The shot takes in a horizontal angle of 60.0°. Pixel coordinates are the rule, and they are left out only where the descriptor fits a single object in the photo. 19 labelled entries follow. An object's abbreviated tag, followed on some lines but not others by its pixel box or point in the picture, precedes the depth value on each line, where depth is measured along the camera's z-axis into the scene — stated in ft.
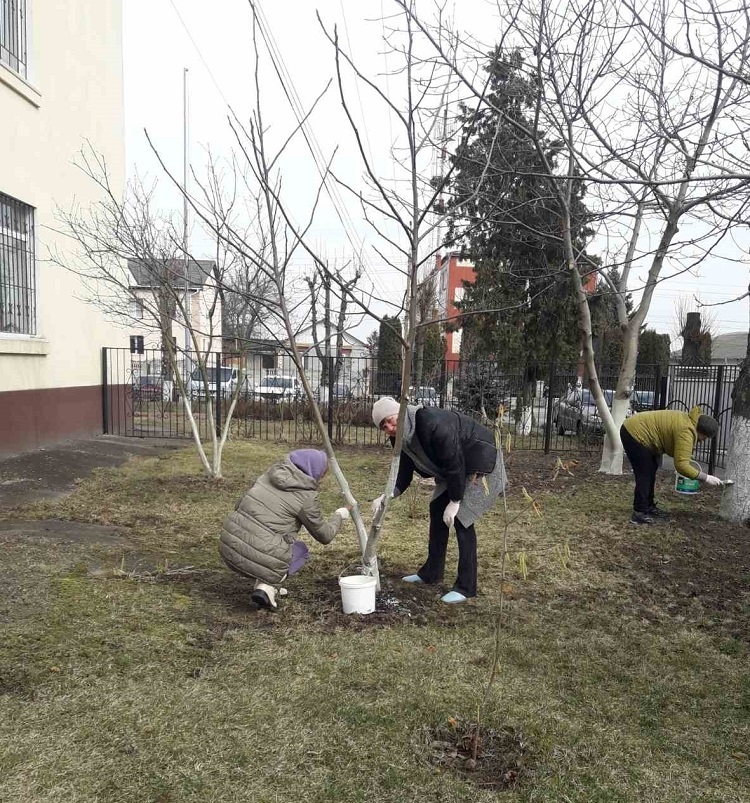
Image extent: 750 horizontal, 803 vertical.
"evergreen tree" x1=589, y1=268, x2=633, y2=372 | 53.65
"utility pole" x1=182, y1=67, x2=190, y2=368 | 69.08
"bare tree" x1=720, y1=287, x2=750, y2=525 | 20.63
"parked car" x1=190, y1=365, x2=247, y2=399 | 38.88
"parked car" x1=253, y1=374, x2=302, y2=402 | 45.58
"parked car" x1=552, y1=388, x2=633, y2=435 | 41.27
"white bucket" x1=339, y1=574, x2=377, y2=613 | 12.13
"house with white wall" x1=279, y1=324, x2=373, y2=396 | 45.52
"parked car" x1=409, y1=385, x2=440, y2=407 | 45.80
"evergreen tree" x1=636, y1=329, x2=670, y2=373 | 100.65
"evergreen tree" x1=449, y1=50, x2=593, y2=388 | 58.75
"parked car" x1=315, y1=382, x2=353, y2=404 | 44.78
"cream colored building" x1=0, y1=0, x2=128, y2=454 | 26.99
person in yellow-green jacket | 19.56
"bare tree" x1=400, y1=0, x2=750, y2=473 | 12.65
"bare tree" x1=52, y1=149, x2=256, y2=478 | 21.35
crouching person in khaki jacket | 11.91
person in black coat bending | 12.24
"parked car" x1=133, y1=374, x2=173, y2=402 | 51.06
